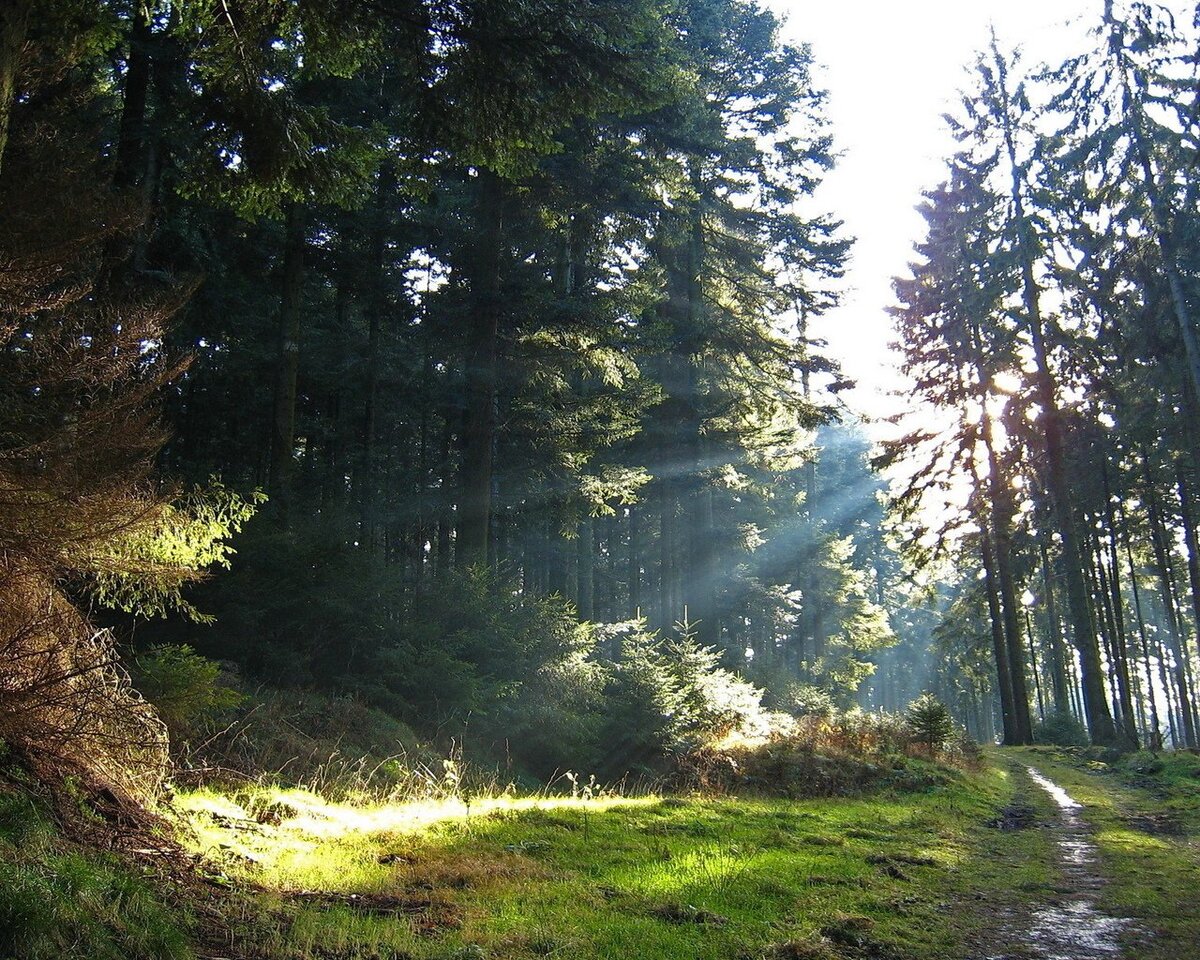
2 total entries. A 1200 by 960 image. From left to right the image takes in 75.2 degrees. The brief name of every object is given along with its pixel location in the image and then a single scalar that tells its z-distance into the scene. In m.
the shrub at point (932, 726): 16.70
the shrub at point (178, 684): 7.03
